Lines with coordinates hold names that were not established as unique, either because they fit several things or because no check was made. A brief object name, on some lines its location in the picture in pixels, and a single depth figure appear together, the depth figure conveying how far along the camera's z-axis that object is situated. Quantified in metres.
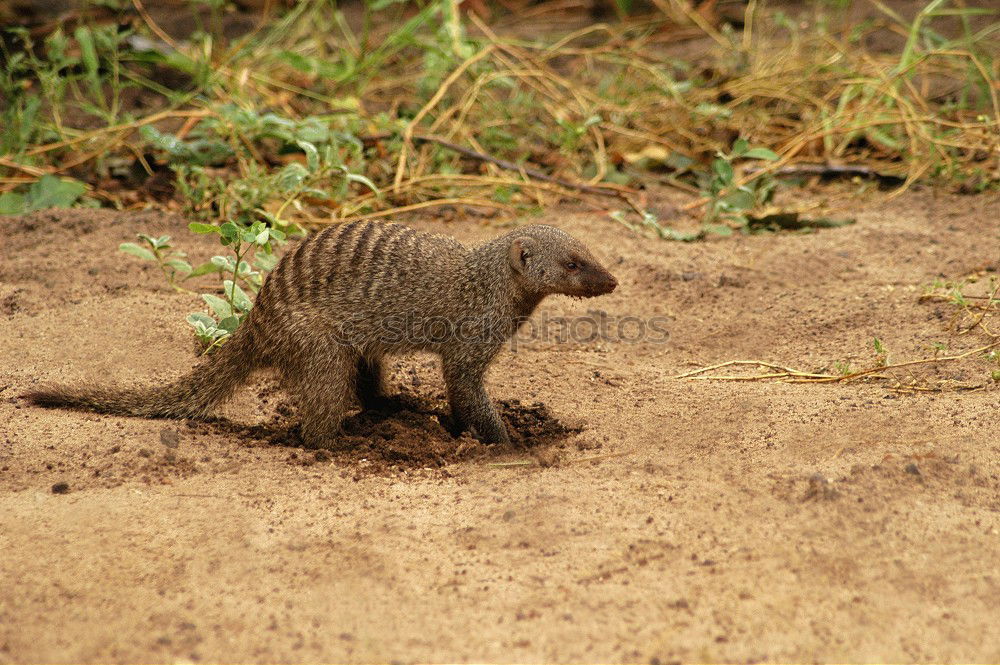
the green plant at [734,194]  9.37
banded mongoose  6.39
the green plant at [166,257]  7.19
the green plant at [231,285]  6.59
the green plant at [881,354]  6.51
